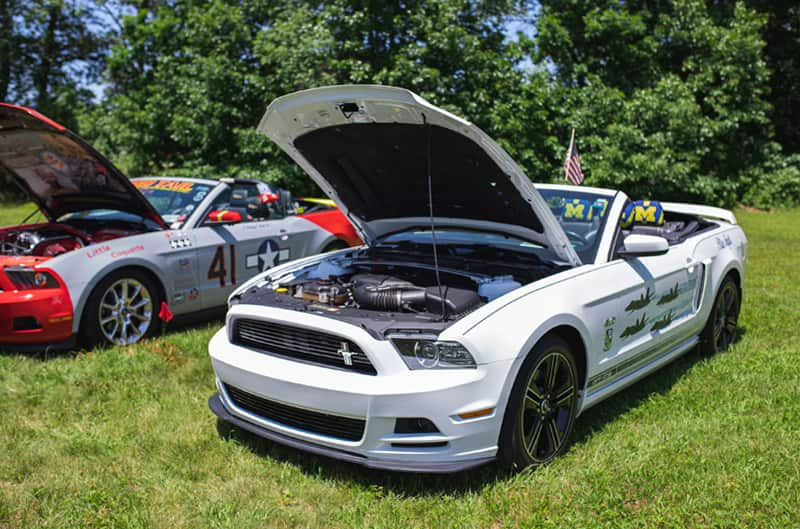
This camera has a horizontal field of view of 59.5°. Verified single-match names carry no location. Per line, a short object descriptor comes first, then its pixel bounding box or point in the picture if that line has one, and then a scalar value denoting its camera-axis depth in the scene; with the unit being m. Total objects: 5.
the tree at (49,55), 23.91
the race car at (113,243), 5.27
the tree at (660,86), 18.03
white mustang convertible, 3.21
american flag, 9.62
